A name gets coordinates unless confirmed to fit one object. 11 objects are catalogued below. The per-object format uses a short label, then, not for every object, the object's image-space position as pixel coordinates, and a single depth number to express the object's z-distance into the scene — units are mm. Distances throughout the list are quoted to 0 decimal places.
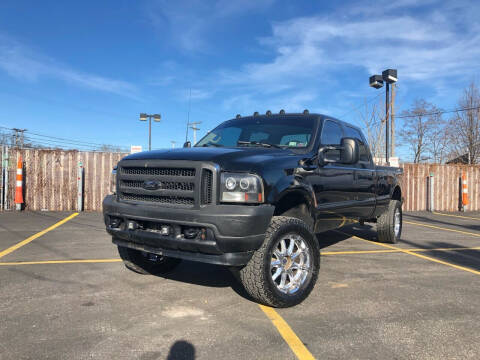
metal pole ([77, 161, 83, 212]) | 12258
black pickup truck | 3039
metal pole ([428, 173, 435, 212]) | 15384
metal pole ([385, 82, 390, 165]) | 15597
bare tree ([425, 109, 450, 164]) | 36238
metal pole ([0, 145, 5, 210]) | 11656
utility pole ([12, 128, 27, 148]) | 51731
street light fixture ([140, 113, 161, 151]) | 25412
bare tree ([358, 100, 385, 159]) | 24828
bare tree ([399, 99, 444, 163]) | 36000
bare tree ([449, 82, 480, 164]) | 33562
